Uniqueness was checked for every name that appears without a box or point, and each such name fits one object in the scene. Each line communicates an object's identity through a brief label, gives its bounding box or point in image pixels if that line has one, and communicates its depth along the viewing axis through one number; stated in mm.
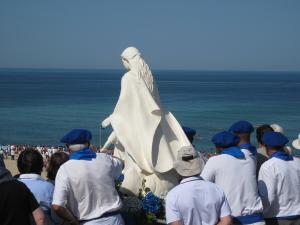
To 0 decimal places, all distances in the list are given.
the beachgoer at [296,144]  6203
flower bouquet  5910
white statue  6758
